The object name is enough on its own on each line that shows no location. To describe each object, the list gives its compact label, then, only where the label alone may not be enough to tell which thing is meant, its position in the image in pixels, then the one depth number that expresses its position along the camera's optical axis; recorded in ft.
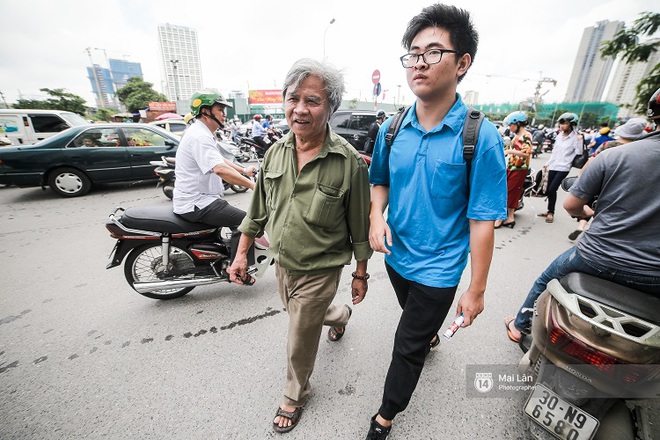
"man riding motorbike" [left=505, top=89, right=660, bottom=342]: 4.33
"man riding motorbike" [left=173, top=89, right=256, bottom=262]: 7.93
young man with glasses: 3.93
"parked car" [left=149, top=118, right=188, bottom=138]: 35.54
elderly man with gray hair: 4.71
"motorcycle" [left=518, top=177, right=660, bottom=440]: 3.59
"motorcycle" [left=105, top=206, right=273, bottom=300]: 8.07
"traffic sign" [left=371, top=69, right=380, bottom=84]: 48.65
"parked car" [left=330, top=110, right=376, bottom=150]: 27.58
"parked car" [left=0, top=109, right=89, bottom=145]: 26.53
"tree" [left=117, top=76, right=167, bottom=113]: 129.39
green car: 18.33
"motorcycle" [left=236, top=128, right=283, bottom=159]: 35.27
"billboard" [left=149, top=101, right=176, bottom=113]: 111.80
